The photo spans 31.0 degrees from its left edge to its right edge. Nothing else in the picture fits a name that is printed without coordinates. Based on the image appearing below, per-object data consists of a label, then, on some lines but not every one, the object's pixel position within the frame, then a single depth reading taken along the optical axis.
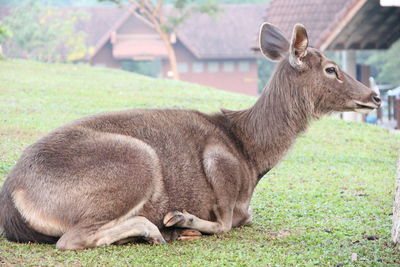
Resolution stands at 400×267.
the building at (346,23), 19.11
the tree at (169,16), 39.62
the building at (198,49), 43.78
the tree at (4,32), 26.10
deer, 5.71
